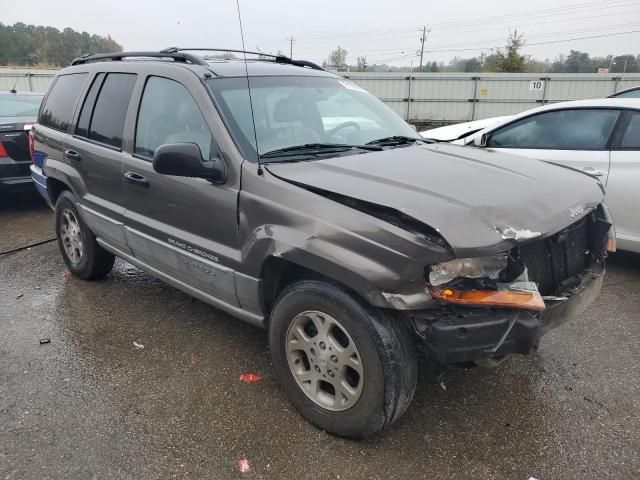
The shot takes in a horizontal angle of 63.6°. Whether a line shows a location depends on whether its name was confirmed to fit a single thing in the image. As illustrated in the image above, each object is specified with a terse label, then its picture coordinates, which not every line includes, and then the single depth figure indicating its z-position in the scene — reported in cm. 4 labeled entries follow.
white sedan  459
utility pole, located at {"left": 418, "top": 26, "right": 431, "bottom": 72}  7144
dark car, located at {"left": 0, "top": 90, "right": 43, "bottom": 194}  654
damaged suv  224
